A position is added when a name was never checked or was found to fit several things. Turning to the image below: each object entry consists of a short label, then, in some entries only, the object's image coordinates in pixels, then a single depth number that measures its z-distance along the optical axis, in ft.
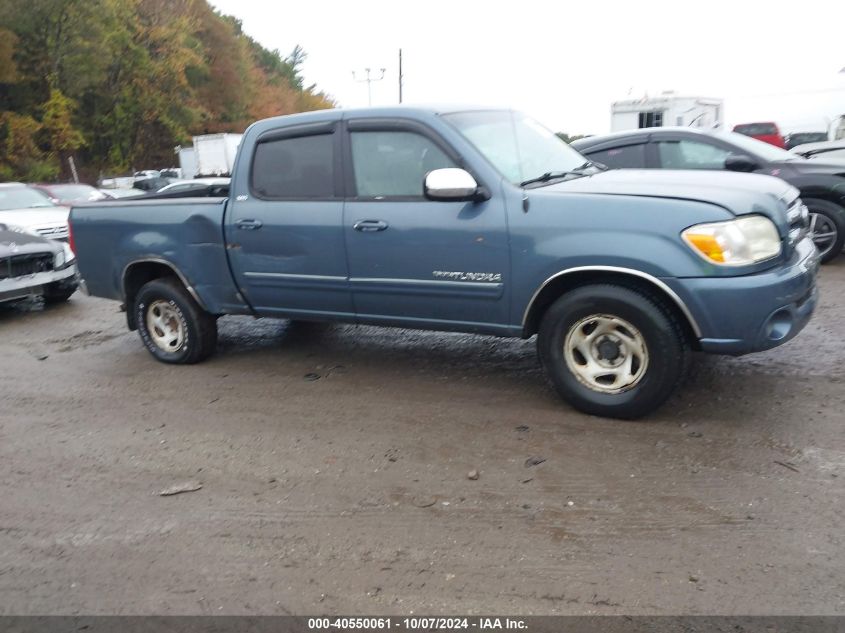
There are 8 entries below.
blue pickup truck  12.96
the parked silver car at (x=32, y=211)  39.06
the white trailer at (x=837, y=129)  75.92
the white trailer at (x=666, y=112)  68.18
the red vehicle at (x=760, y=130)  77.30
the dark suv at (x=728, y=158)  26.16
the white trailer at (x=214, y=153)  109.50
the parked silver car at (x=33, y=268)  27.81
